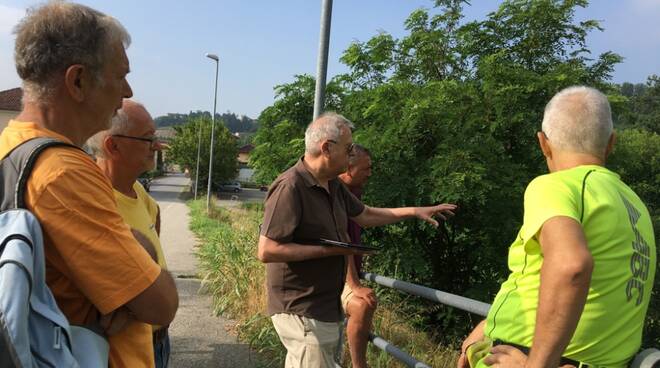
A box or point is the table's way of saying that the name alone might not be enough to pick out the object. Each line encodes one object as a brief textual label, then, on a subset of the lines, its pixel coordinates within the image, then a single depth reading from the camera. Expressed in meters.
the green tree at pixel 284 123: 8.41
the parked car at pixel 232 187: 55.50
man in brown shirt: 2.85
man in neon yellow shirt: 1.53
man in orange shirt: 1.23
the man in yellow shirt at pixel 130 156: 2.47
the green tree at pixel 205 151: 45.51
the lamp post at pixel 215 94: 24.53
